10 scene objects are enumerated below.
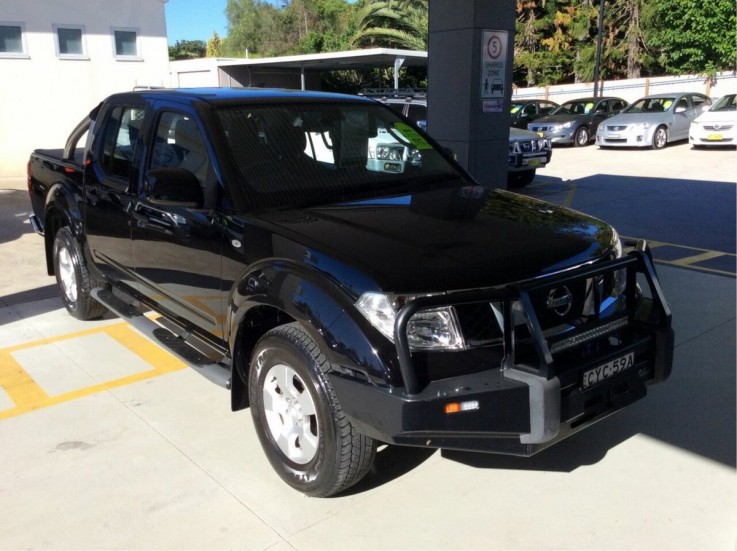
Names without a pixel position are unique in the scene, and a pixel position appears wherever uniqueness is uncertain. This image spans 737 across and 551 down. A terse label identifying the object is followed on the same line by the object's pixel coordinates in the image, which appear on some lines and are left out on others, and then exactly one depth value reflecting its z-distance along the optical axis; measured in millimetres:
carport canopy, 21672
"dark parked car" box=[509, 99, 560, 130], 23011
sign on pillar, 8102
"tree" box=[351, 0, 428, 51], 35281
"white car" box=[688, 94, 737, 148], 18422
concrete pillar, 8039
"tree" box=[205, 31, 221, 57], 76825
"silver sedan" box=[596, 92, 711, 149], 19734
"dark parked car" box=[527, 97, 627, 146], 21484
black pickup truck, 2906
